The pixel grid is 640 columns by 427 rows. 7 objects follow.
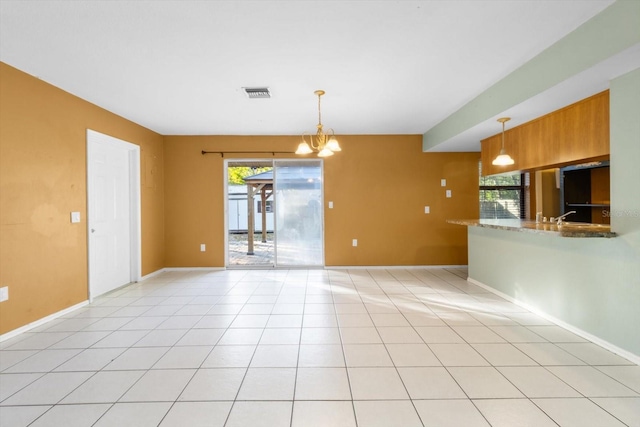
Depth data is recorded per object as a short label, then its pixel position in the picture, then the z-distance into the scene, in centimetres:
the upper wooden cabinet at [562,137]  287
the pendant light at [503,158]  360
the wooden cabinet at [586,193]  470
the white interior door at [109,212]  404
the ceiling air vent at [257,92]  352
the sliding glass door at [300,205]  587
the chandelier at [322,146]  353
